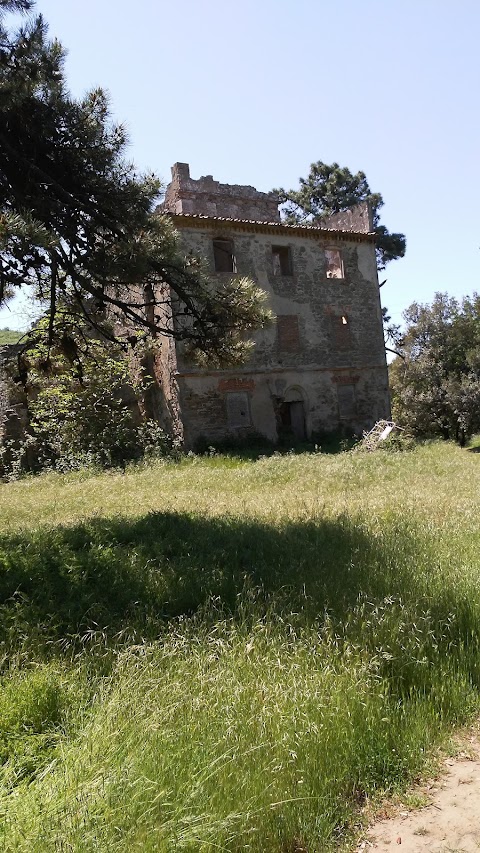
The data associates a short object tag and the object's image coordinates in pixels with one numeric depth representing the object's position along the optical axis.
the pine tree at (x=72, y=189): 6.71
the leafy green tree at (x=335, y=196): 34.09
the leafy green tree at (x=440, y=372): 26.05
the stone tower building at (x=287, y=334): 19.73
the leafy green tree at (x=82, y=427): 18.31
